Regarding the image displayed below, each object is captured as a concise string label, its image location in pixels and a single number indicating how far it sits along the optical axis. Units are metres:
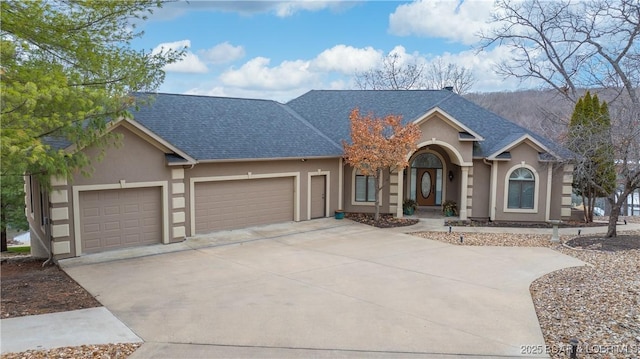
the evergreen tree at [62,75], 7.34
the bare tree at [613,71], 14.34
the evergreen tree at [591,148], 14.95
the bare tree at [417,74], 42.50
